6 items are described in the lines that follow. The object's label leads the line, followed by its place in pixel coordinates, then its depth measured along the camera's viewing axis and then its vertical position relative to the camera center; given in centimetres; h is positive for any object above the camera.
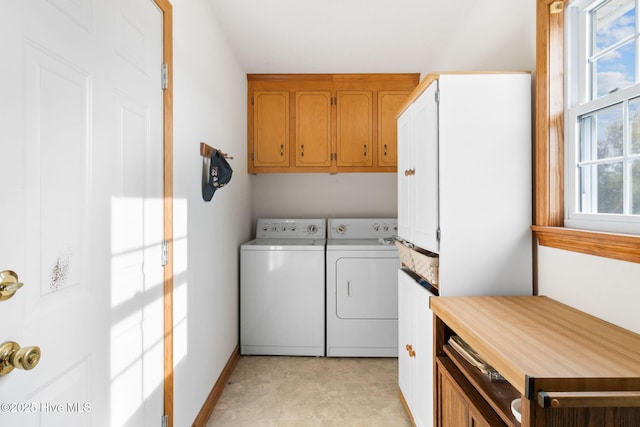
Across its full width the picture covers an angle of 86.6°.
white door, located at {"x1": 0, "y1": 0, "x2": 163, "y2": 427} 78 +2
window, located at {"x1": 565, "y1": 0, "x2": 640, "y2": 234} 118 +37
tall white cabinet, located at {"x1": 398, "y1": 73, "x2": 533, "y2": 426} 152 +13
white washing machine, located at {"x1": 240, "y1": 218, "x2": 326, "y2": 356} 297 -76
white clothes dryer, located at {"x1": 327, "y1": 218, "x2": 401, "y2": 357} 293 -76
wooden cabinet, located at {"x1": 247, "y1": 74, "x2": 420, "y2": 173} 331 +89
